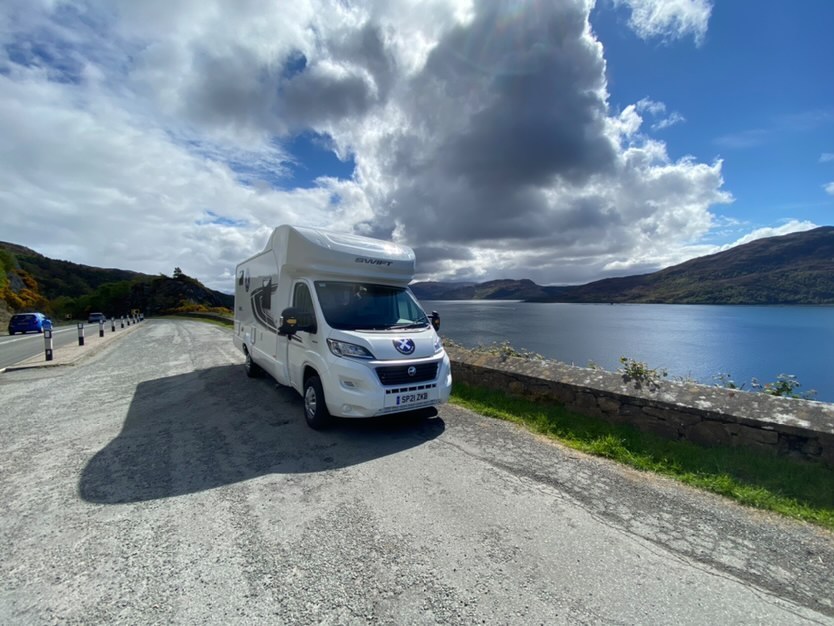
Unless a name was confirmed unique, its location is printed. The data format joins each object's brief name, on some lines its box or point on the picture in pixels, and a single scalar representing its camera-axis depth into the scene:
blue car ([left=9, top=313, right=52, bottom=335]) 27.62
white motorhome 4.90
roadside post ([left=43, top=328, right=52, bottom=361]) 11.30
